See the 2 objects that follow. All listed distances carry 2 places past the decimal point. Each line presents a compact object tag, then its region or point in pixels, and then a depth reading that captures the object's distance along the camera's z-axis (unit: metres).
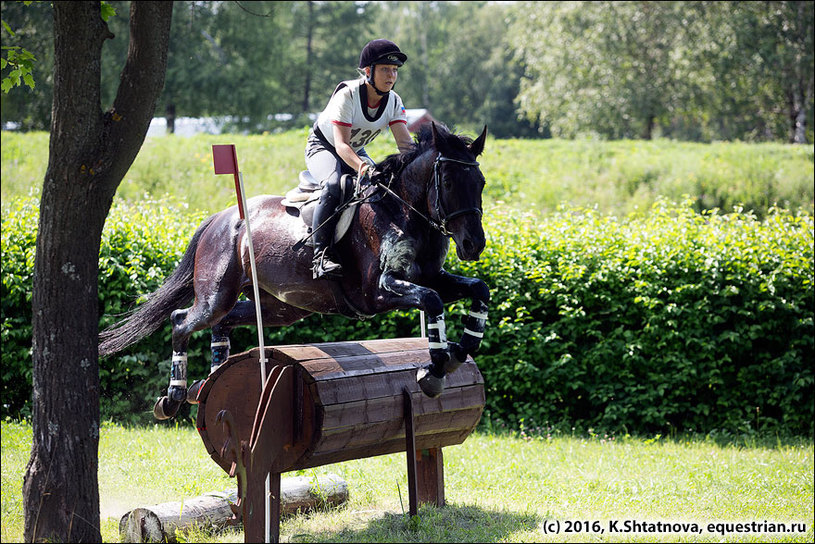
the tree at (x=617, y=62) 66.81
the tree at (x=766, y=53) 61.87
